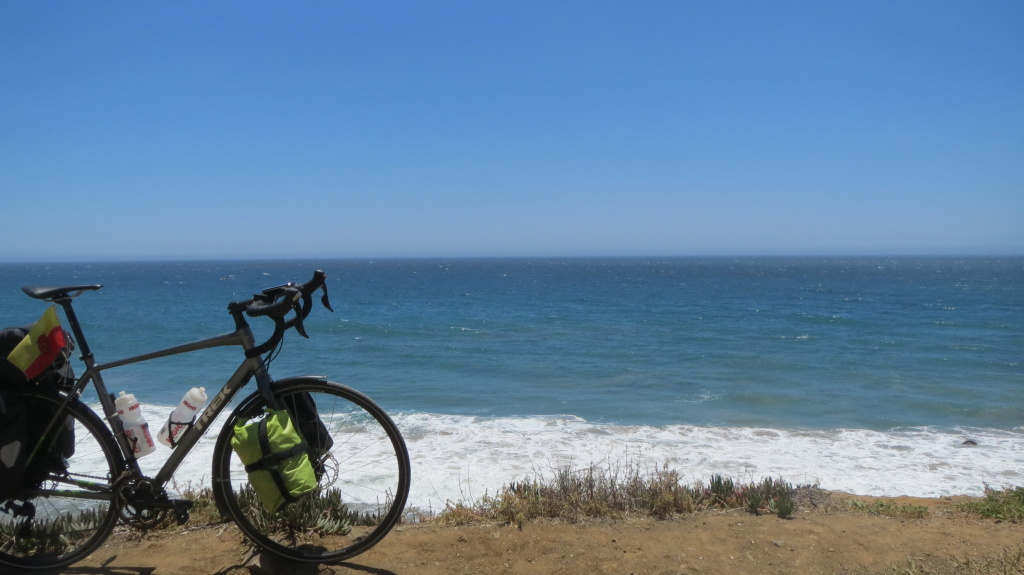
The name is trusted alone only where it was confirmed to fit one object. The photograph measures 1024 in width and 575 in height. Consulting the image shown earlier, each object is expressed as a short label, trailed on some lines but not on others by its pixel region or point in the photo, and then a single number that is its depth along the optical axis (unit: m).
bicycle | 2.90
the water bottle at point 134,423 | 3.07
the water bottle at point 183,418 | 3.01
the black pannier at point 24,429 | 2.94
